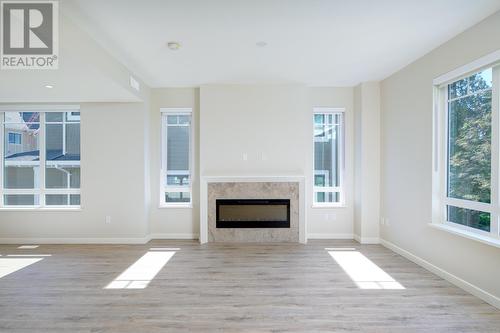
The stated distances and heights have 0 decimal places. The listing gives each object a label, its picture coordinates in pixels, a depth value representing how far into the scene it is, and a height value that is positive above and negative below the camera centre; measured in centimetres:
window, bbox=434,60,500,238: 290 +14
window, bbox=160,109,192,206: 551 +16
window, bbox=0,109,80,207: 526 +12
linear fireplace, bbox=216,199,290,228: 514 -85
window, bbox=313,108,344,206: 551 +25
